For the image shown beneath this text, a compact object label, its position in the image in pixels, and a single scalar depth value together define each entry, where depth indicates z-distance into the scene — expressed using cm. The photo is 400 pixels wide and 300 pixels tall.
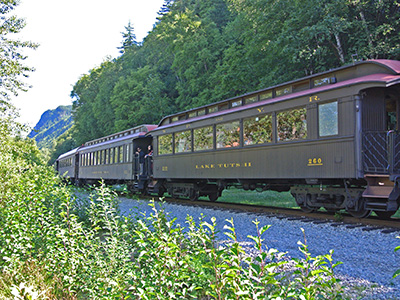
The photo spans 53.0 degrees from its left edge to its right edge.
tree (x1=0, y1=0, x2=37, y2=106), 1722
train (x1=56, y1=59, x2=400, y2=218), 889
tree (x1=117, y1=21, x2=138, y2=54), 8084
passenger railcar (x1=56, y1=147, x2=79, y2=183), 3372
